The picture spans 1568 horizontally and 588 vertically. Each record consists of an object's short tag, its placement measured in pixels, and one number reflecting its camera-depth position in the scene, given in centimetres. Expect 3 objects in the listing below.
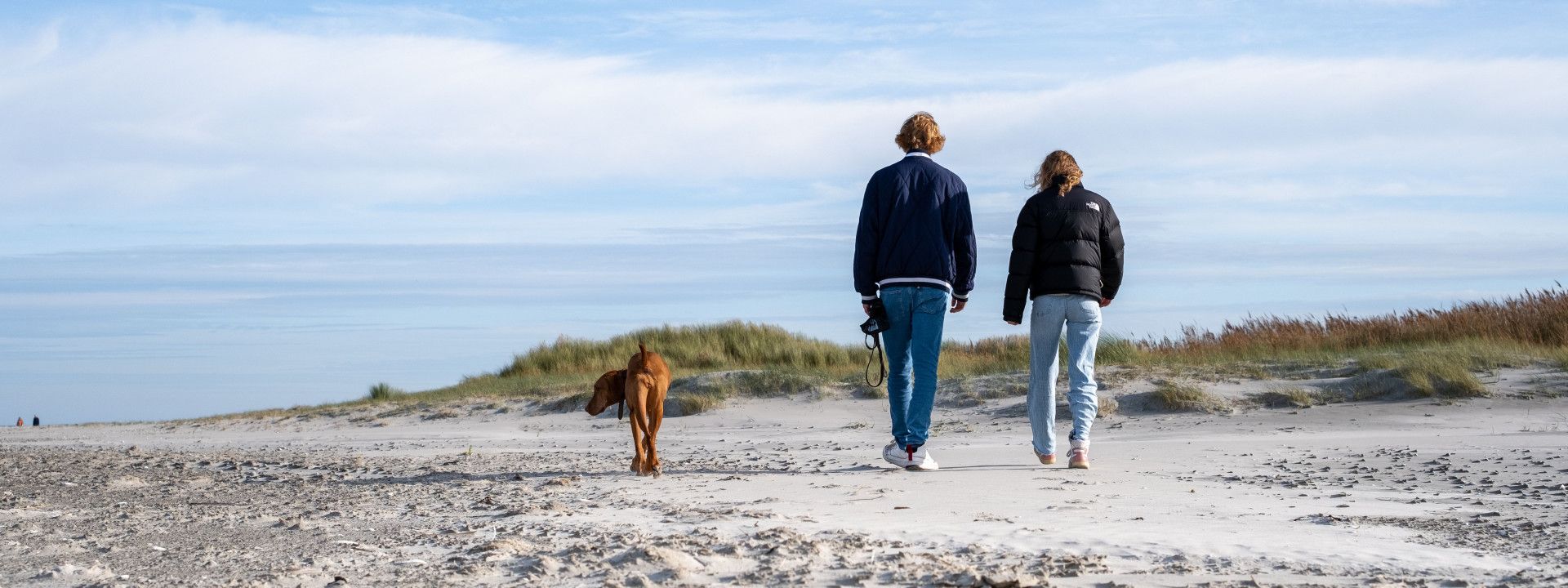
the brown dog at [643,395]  675
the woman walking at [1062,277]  686
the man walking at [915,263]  687
